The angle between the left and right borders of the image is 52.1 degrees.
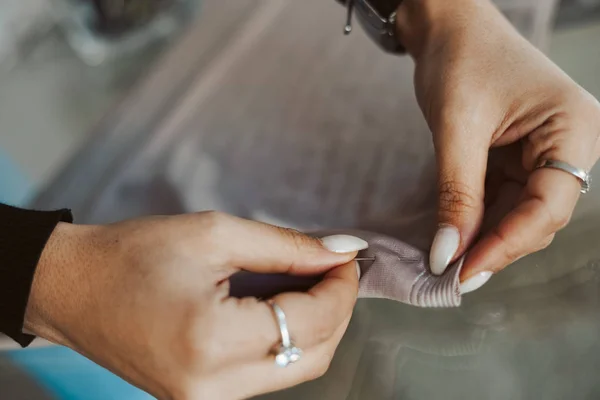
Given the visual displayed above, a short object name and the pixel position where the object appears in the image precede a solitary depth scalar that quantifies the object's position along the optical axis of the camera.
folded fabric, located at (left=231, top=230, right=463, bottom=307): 0.45
